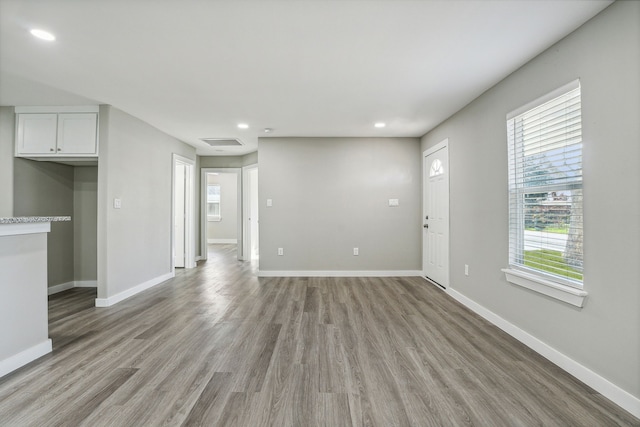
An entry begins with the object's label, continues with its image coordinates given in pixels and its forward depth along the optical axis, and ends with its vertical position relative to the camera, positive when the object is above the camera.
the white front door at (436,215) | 4.01 +0.00
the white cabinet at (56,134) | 3.46 +0.98
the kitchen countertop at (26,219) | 1.93 -0.03
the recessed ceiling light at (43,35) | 2.02 +1.29
